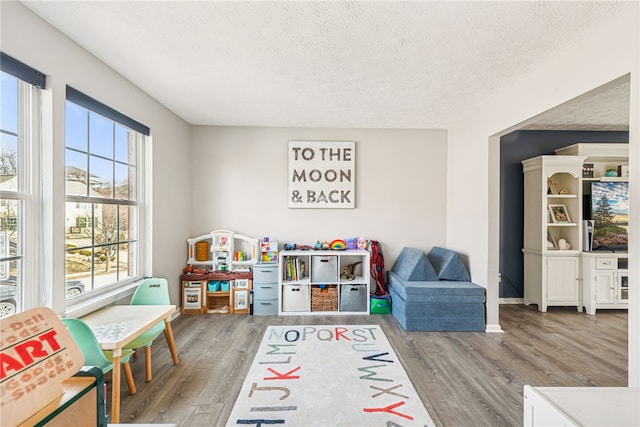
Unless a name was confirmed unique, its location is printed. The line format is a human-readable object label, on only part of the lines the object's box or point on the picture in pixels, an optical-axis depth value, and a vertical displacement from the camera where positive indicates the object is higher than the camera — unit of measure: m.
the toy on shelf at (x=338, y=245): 4.16 -0.46
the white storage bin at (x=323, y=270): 3.92 -0.78
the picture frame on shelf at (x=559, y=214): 4.09 -0.01
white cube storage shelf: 3.90 -1.00
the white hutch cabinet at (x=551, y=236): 3.97 -0.30
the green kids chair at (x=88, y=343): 1.67 -0.78
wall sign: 4.27 +0.58
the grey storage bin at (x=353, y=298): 3.91 -1.15
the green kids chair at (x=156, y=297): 2.50 -0.76
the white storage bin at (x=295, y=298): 3.89 -1.15
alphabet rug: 1.90 -1.35
